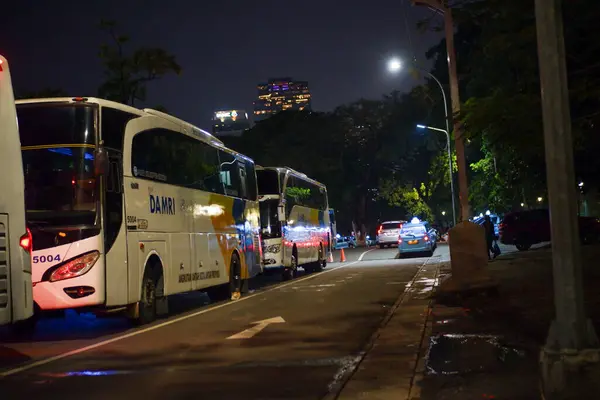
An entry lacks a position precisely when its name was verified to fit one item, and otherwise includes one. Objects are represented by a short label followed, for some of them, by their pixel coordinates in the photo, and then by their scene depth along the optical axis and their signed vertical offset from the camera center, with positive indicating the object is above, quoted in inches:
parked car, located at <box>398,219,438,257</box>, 1347.2 -10.6
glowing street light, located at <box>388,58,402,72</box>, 868.6 +215.4
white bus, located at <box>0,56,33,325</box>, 291.7 +13.0
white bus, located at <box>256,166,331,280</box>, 952.9 +31.2
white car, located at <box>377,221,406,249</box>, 1849.2 +6.2
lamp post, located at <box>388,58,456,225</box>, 868.6 +215.8
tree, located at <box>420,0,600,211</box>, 398.0 +93.1
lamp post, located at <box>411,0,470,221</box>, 590.2 +134.2
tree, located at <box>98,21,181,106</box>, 1111.6 +295.3
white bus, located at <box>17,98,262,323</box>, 437.7 +31.6
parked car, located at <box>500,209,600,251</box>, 1230.9 -0.8
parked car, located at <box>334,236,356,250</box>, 2329.1 -16.0
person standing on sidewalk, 989.2 -1.8
